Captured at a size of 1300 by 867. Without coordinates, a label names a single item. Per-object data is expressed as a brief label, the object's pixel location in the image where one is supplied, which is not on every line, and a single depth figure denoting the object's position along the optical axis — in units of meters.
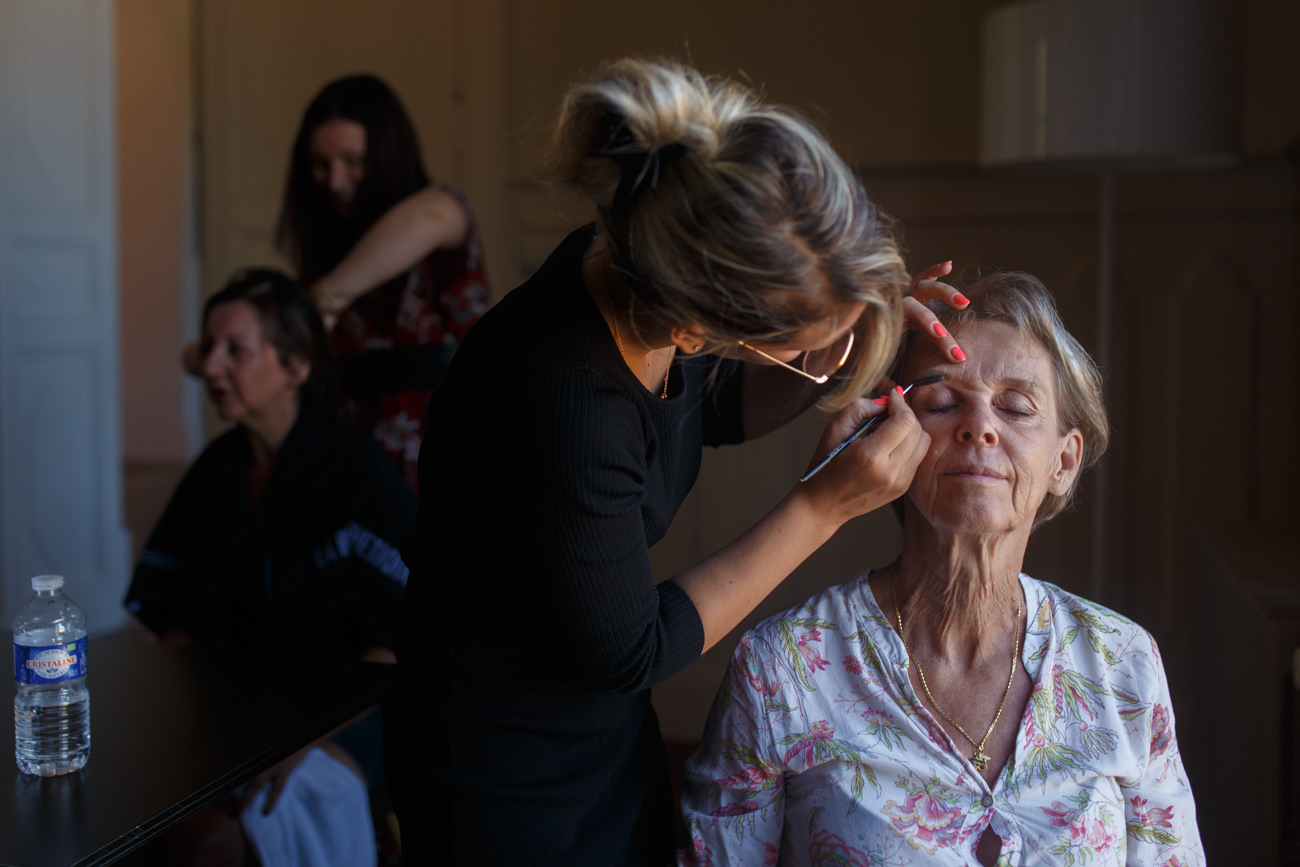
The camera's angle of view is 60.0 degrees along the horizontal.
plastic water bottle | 1.20
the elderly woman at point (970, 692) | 1.19
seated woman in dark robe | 1.84
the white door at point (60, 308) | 3.50
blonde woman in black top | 0.92
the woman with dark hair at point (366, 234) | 2.23
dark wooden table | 1.11
